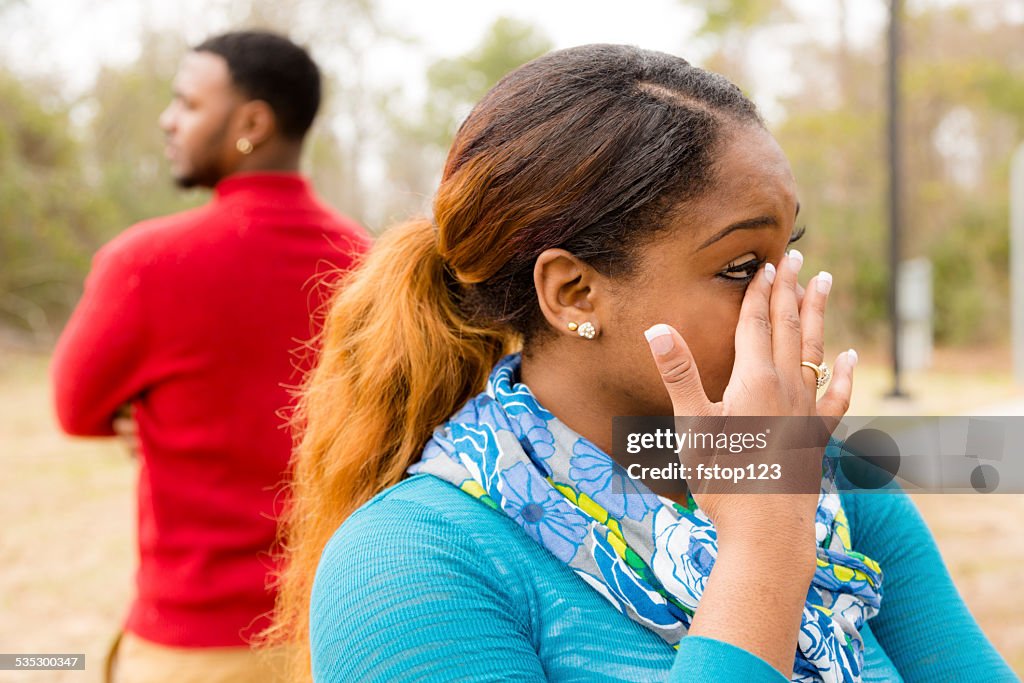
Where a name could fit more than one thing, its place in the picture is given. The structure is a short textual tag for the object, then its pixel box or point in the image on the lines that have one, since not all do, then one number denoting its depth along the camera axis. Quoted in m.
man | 2.26
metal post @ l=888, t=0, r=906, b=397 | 8.06
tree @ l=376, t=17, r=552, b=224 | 19.67
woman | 1.13
